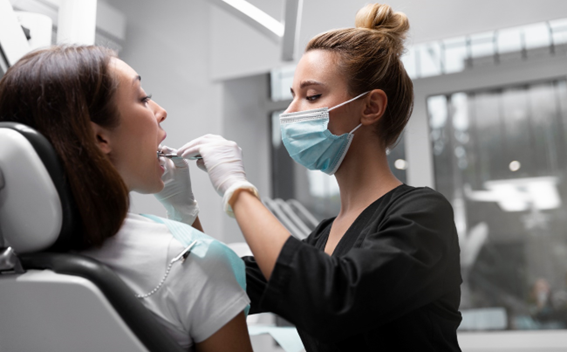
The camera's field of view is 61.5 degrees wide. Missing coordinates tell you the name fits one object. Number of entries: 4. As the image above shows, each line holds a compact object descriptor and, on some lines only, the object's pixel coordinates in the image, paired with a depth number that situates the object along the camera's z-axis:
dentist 0.92
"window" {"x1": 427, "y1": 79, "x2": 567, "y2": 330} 2.81
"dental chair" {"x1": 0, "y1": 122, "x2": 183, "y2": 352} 0.77
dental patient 0.85
